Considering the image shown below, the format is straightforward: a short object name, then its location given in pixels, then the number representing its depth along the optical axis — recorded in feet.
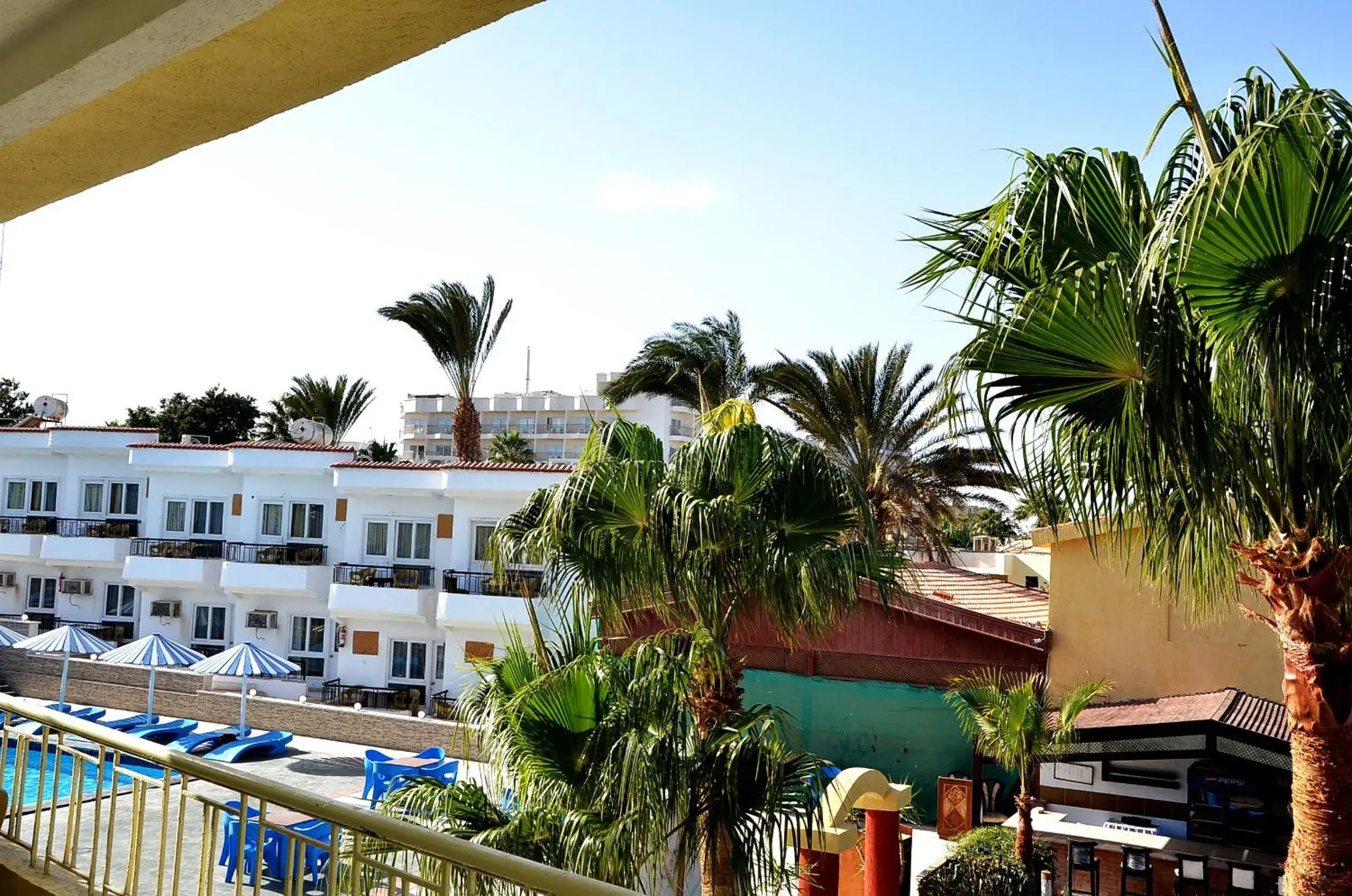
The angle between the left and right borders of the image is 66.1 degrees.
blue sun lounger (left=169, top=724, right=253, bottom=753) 65.05
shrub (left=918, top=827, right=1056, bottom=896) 37.93
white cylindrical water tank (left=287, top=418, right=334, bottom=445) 111.65
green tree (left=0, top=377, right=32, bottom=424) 210.59
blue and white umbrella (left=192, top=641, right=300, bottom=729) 72.13
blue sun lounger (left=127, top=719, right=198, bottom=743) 69.05
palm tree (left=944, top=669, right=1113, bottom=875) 40.45
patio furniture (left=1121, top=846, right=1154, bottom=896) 37.76
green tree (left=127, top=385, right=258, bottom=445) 184.75
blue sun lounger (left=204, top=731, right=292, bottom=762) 65.31
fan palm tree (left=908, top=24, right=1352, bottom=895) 14.64
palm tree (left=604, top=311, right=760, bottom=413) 80.94
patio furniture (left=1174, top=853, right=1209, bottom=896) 37.65
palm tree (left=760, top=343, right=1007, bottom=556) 73.41
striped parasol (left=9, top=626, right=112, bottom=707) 78.28
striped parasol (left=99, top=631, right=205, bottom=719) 73.46
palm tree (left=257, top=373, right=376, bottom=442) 138.41
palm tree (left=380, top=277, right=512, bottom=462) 96.32
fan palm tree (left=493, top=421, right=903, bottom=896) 23.48
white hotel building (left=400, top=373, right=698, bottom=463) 258.57
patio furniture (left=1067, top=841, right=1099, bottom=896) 39.04
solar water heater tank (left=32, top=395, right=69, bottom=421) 124.77
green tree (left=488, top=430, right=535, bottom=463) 186.29
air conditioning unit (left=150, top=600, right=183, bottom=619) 101.76
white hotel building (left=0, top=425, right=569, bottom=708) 88.43
